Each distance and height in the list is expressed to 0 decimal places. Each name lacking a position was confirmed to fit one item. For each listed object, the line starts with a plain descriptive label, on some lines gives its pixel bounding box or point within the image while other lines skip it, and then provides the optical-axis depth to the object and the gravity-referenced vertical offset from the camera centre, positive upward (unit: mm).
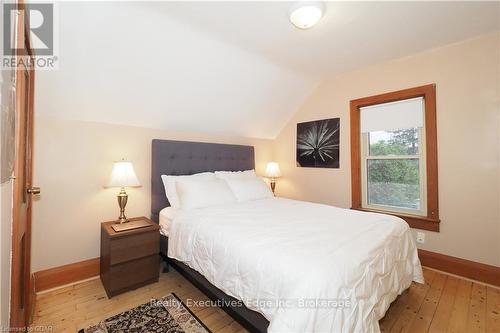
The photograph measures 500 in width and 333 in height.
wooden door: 1021 -92
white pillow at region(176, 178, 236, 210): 2357 -264
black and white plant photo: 3238 +384
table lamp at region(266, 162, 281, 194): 3721 -36
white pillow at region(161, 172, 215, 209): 2508 -210
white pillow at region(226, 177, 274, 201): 2814 -258
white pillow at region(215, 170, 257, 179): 2978 -71
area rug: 1566 -1108
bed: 1066 -558
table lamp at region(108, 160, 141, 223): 2102 -85
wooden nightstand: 1915 -784
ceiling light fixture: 1662 +1187
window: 2473 +158
